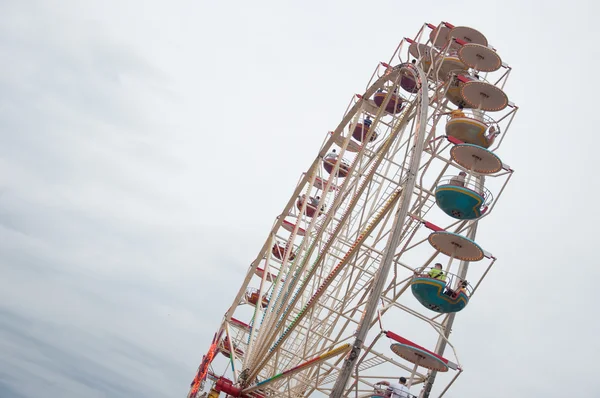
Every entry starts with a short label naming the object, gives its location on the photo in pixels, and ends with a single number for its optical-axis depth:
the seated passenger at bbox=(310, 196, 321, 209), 26.50
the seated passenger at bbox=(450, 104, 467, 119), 17.57
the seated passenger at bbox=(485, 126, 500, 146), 17.31
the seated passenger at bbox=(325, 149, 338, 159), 24.58
